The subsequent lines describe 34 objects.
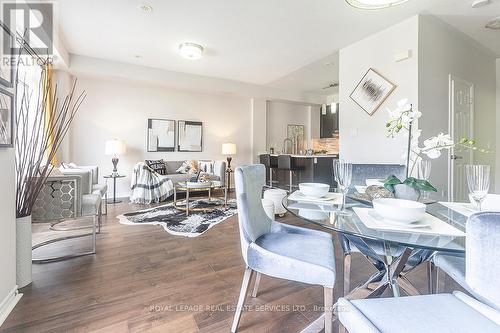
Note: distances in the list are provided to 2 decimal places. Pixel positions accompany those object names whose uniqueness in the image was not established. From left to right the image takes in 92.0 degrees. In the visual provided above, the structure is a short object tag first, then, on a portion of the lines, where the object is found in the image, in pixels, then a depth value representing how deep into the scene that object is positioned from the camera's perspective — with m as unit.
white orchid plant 1.21
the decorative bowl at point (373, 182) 1.68
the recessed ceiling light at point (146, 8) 2.73
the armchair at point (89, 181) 2.71
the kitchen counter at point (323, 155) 5.29
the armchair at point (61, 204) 2.11
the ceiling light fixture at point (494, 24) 3.01
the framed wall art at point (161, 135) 5.35
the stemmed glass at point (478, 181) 1.04
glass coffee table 3.88
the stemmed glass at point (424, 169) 1.37
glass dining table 0.87
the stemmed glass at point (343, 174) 1.35
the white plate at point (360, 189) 1.67
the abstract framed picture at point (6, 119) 1.49
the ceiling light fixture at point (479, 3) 2.59
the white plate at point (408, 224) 0.98
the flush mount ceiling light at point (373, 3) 2.15
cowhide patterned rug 3.02
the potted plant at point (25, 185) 1.72
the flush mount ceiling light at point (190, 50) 3.71
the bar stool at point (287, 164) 5.53
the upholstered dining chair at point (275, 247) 1.12
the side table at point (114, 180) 4.48
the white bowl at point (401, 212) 0.97
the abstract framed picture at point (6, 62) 1.45
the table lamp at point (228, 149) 5.80
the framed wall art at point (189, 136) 5.66
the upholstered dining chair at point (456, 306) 0.57
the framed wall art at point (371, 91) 3.22
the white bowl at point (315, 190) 1.58
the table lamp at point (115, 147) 4.49
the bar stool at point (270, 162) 6.02
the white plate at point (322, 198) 1.50
